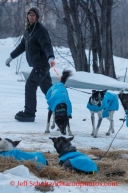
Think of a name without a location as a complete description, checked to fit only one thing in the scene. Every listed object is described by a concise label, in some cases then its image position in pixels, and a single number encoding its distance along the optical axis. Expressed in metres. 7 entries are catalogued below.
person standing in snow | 12.20
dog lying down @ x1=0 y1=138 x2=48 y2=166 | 7.15
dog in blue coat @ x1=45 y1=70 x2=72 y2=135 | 11.19
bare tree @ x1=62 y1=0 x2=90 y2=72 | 28.81
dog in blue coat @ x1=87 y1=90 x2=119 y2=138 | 11.54
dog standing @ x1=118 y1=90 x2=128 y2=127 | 10.77
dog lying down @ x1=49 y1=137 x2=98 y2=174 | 6.87
